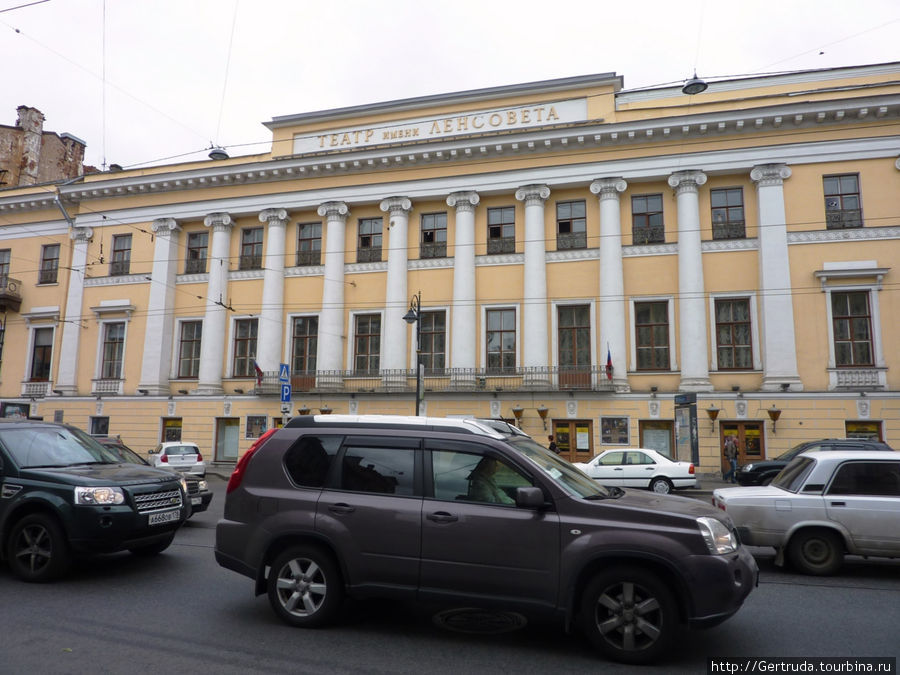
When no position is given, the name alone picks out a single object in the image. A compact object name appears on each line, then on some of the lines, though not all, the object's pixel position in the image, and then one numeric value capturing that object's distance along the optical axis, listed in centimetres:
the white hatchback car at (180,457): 2106
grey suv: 469
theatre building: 2177
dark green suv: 676
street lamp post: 1989
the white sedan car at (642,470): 1792
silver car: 747
